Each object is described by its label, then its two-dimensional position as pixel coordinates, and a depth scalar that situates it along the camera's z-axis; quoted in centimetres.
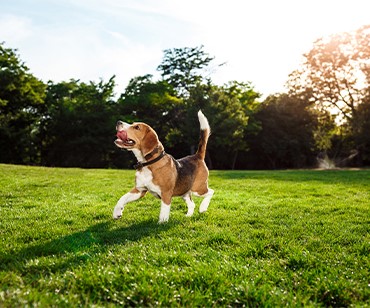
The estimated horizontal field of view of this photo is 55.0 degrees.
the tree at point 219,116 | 3266
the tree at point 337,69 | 3644
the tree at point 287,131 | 3953
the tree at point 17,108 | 3700
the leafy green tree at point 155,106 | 3809
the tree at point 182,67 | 4041
